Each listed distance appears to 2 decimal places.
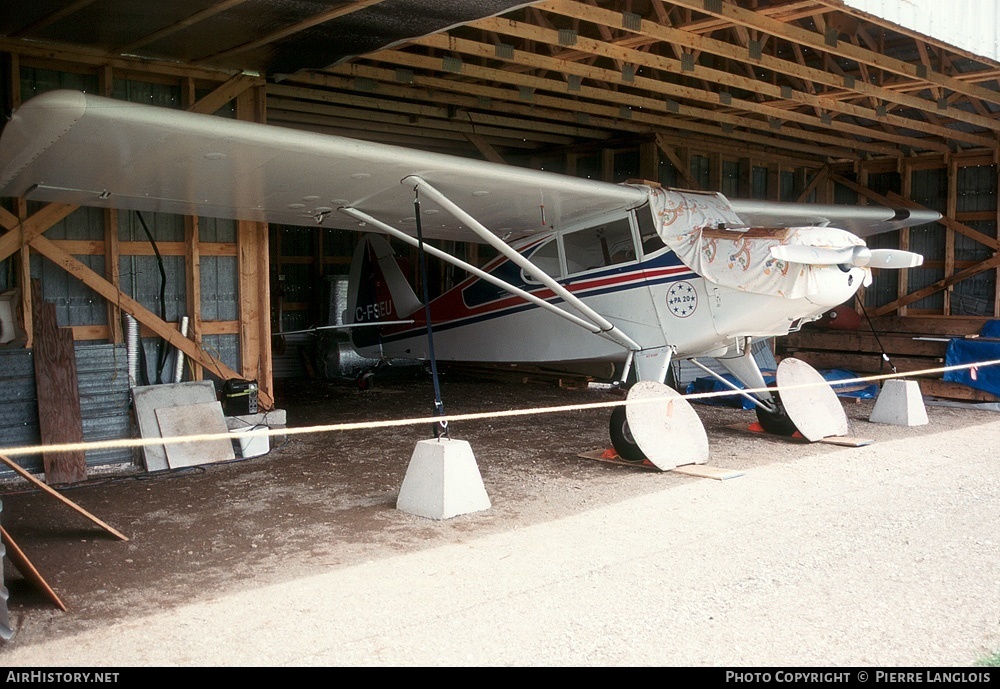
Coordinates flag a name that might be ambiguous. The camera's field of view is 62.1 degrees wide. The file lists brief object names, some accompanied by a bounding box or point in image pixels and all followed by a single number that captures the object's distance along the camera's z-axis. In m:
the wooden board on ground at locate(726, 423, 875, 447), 7.87
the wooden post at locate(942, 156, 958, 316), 13.16
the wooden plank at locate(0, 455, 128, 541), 4.15
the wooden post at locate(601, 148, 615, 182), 13.06
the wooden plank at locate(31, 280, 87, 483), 6.67
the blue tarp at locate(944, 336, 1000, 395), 10.77
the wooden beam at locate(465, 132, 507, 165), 12.40
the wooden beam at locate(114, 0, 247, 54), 5.70
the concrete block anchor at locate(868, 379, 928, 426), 9.20
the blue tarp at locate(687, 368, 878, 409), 10.97
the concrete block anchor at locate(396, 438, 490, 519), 5.45
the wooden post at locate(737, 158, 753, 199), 14.02
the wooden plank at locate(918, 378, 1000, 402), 10.84
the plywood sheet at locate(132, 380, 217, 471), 7.06
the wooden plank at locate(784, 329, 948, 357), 12.05
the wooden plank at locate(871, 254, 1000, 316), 12.62
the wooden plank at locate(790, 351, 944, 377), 12.00
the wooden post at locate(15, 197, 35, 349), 6.67
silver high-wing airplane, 5.20
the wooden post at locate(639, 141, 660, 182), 12.38
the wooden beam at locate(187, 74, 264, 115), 7.27
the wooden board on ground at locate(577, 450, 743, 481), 6.57
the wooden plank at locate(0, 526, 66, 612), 3.78
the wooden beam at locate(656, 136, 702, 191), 12.62
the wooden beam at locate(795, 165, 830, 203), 14.60
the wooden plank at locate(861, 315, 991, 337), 11.79
